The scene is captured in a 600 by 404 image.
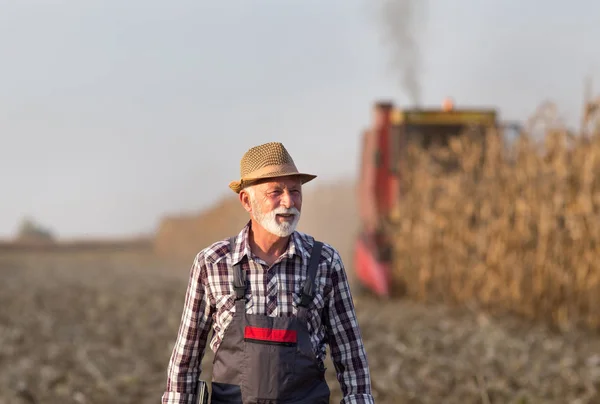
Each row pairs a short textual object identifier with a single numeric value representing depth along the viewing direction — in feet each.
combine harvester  75.56
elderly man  16.33
